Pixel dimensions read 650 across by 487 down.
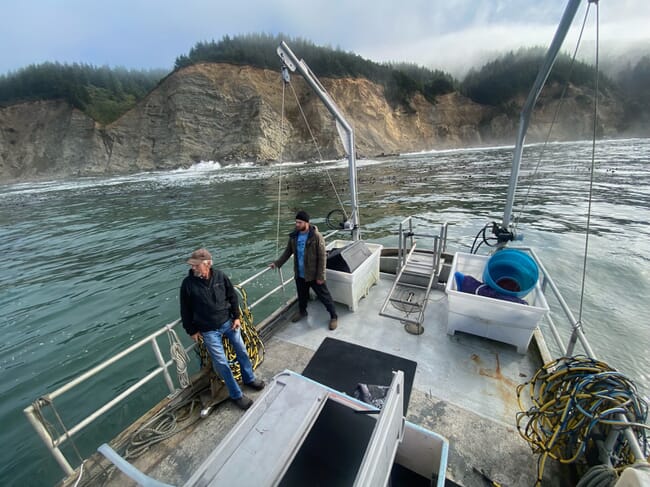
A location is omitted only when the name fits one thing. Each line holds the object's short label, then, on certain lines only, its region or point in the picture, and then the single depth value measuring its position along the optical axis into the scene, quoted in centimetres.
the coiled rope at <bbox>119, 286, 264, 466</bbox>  277
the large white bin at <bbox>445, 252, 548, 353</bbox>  334
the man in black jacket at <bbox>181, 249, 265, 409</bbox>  298
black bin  462
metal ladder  439
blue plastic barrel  377
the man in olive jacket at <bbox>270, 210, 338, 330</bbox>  410
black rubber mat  322
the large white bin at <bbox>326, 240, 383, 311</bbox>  455
